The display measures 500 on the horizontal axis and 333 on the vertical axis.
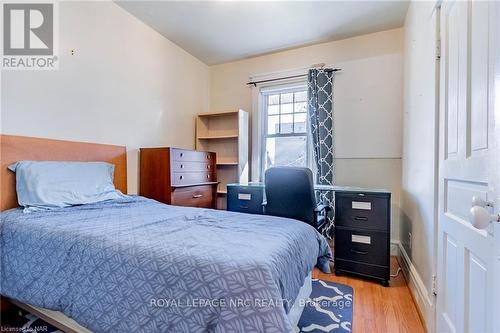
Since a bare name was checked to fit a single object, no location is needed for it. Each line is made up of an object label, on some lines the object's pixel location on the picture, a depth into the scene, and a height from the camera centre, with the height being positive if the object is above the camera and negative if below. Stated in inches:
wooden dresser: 99.3 -5.0
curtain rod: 118.7 +47.2
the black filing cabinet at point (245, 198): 110.5 -15.6
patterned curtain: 117.0 +20.1
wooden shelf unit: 133.6 +13.3
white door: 30.9 +0.2
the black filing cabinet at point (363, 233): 85.4 -25.2
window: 131.6 +20.7
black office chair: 86.6 -11.5
